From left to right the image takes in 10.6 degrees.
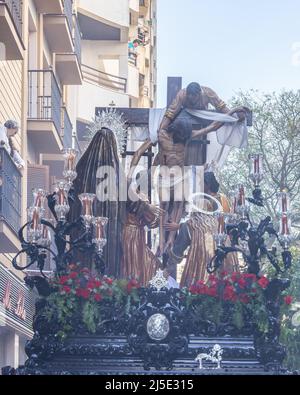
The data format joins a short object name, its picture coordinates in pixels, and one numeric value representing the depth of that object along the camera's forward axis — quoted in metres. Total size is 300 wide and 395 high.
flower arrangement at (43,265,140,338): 20.77
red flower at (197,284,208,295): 21.00
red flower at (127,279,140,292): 20.97
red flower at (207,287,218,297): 21.00
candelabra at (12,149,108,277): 20.94
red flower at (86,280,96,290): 21.00
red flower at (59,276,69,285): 21.02
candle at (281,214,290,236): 21.19
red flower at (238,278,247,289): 21.14
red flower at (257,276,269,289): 21.09
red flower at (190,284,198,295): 21.00
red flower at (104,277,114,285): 21.14
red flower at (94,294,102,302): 20.89
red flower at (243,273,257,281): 21.22
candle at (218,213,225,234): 21.63
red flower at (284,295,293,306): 21.39
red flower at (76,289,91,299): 20.88
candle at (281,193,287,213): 21.12
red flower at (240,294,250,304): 21.03
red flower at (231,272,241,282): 21.21
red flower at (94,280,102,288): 21.03
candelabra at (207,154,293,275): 21.12
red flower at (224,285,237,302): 20.98
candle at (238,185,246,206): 21.48
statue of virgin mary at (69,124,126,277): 23.72
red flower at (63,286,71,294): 20.89
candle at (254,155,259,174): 21.34
